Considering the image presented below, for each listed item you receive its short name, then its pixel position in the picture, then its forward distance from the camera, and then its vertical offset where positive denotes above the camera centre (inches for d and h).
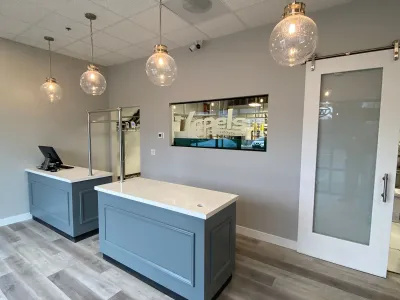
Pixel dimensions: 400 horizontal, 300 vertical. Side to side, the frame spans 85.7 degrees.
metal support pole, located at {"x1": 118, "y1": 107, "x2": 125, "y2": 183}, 104.1 -10.9
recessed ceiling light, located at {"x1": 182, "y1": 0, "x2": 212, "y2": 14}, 93.2 +57.0
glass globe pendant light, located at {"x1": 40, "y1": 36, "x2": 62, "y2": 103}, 126.6 +25.4
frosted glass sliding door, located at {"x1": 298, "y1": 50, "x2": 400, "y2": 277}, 87.0 -10.6
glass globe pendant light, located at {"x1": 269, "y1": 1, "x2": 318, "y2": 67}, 58.4 +27.6
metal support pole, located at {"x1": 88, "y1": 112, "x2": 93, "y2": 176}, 119.6 -17.8
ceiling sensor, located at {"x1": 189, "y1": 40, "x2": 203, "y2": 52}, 131.8 +54.5
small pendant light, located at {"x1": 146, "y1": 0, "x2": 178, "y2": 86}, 86.0 +27.2
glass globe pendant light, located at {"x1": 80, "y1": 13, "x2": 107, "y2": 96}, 108.1 +26.3
